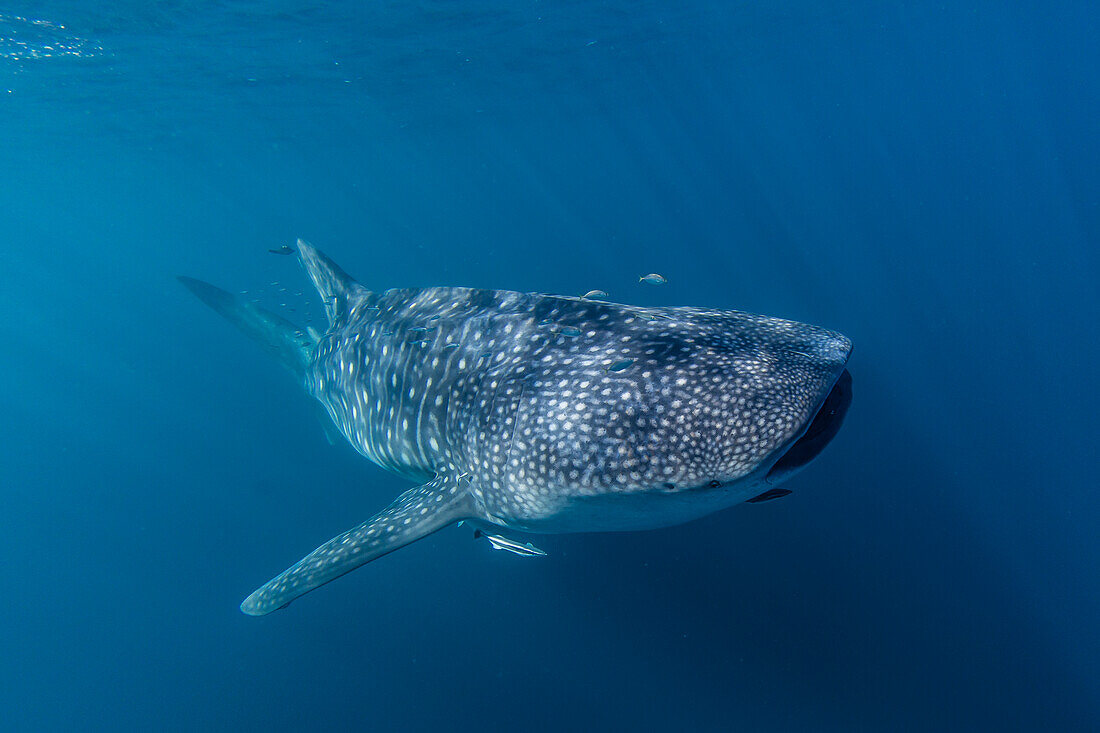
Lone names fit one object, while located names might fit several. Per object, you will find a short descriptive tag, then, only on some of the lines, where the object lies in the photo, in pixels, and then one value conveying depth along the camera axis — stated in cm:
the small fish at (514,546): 389
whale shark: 260
